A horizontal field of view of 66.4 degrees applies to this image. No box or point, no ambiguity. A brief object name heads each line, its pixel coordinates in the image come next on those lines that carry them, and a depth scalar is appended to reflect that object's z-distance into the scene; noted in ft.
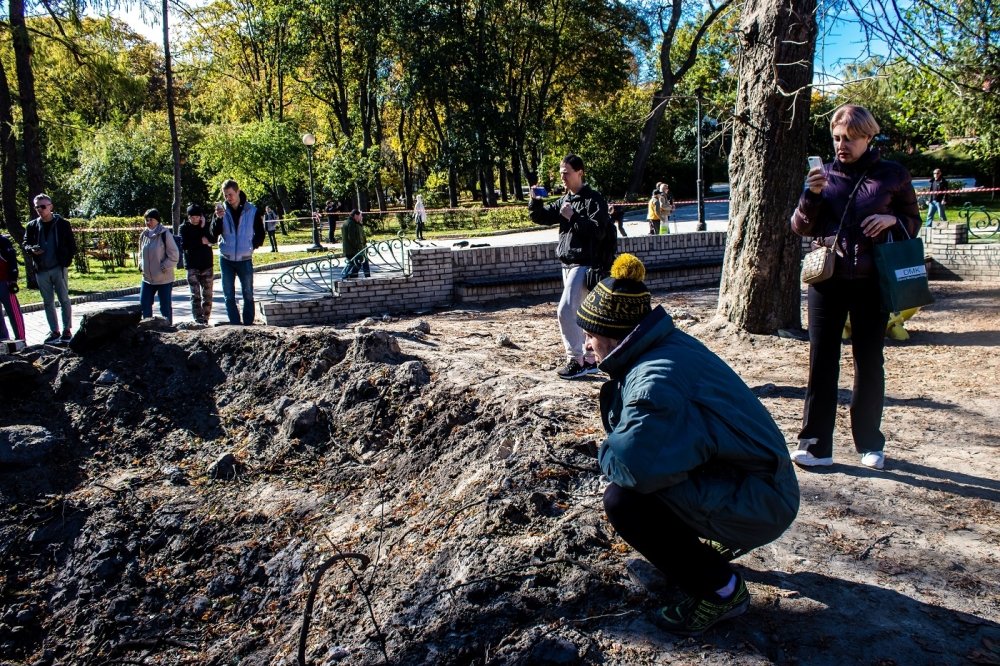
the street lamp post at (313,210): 76.54
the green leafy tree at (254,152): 88.33
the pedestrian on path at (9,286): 28.99
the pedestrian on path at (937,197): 47.82
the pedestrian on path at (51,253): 29.17
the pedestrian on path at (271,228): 77.97
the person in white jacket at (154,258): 28.86
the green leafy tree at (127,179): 102.32
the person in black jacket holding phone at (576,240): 19.33
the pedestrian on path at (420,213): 79.78
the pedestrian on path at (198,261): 29.43
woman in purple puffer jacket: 12.76
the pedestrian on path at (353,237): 38.55
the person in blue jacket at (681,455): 7.89
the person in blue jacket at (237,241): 28.40
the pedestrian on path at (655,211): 64.59
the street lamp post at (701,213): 72.73
